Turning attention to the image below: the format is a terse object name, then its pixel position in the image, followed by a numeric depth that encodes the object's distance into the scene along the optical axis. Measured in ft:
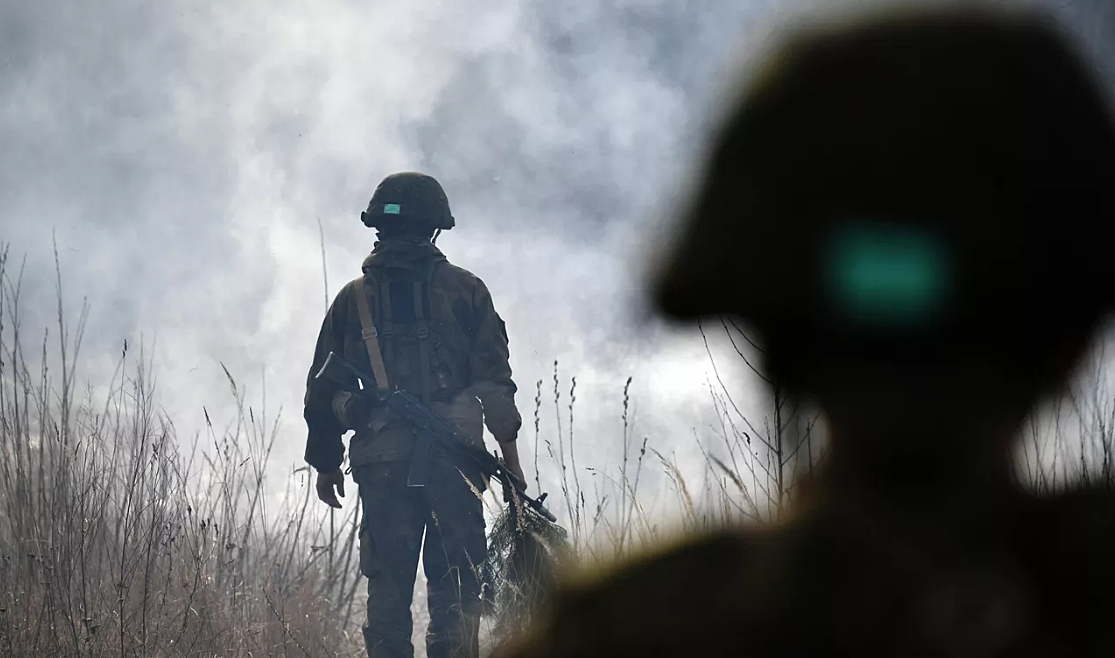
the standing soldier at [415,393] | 65.40
